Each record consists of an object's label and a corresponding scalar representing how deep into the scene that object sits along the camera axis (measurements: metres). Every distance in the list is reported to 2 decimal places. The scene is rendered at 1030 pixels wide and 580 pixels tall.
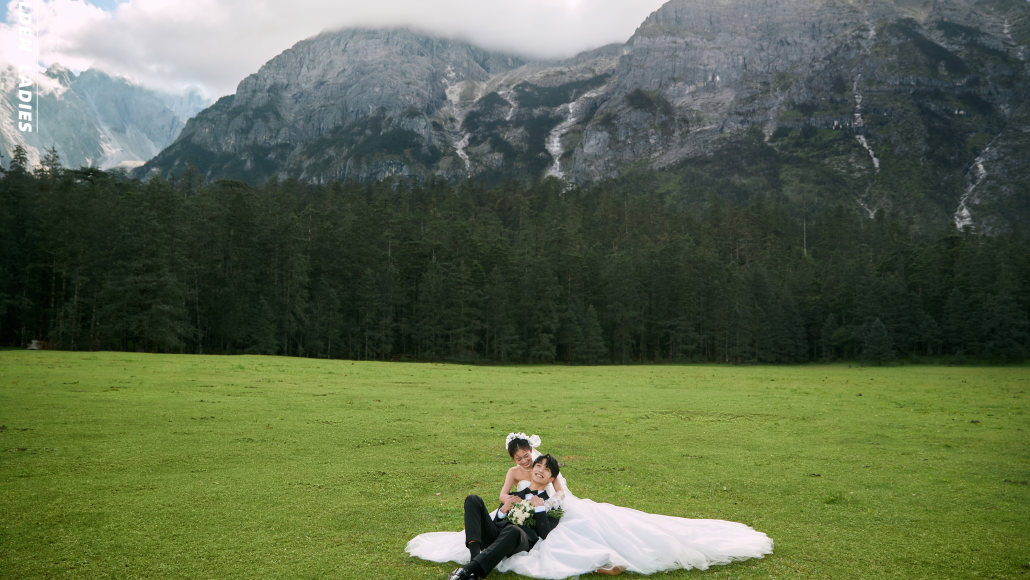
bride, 8.58
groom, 8.30
